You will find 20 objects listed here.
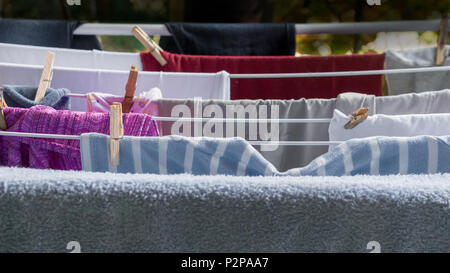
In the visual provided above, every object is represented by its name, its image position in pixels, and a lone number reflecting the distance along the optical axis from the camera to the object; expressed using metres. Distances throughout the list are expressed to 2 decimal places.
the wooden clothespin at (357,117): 3.61
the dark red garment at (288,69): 3.83
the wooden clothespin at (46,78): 3.70
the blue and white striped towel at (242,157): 3.53
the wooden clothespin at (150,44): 3.82
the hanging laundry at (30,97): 3.69
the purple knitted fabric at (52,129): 3.62
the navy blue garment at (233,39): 3.89
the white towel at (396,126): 3.62
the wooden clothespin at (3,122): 3.62
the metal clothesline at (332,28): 3.88
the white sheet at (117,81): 3.77
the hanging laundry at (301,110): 3.69
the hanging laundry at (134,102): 3.69
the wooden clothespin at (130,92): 3.68
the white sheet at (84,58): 3.85
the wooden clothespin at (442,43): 3.86
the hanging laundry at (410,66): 3.87
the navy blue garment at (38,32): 3.89
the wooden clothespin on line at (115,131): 3.55
